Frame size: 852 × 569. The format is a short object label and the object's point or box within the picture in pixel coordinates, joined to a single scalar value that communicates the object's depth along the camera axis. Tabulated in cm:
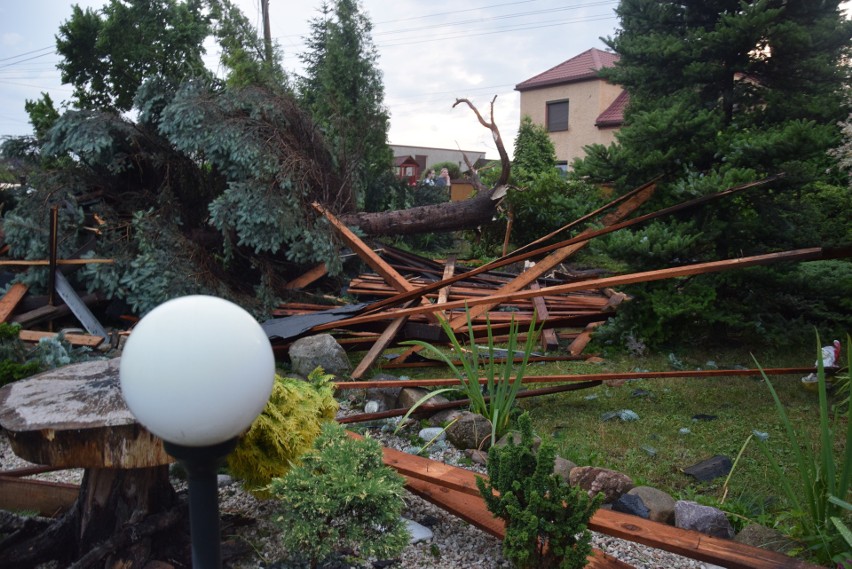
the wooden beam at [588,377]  442
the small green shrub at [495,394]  391
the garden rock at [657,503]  297
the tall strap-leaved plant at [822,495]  239
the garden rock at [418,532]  284
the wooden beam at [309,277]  774
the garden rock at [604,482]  311
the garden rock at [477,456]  369
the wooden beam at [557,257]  627
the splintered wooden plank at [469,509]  252
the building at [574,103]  2331
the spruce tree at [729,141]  573
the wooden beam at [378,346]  544
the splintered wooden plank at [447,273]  701
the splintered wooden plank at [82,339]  586
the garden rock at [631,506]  295
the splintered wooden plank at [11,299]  642
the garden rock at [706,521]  279
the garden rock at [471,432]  389
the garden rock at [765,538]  260
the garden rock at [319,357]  543
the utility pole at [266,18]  1973
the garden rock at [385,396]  466
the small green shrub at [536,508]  228
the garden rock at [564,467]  335
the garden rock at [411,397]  442
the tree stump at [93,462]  228
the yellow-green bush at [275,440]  289
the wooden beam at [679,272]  385
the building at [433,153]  4031
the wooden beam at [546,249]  506
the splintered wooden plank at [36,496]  304
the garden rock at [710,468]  351
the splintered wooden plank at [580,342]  633
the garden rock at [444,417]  411
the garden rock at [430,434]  404
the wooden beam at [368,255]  701
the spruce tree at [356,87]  1299
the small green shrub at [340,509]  231
